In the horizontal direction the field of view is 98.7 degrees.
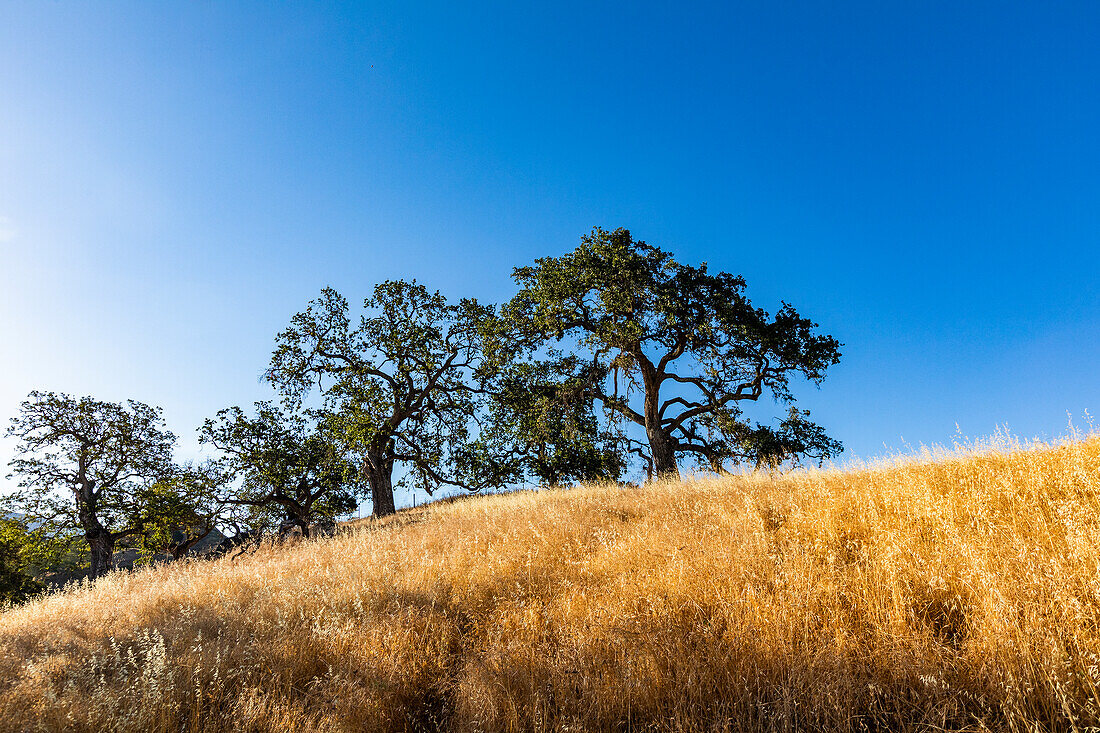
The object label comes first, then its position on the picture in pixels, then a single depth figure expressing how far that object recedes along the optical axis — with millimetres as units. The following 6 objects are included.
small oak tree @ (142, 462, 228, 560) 20172
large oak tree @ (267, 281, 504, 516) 19828
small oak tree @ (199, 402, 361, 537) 21438
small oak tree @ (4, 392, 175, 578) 21172
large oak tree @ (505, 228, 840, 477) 15969
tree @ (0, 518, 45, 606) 20594
